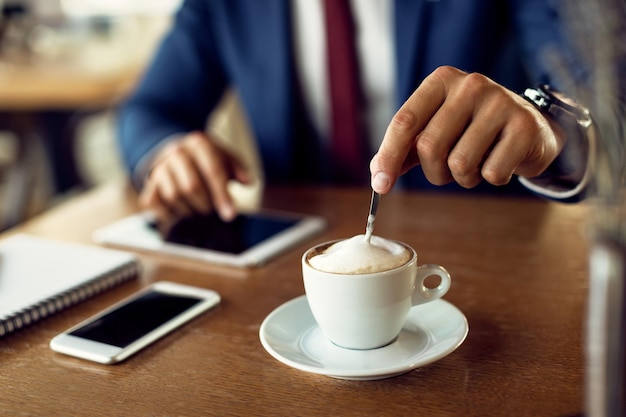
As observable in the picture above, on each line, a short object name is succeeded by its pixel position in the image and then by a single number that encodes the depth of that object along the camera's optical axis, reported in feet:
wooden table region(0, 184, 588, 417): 1.80
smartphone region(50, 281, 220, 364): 2.12
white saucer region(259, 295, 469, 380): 1.84
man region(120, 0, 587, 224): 3.67
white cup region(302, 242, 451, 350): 1.91
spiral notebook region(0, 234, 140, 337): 2.40
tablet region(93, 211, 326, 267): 2.98
